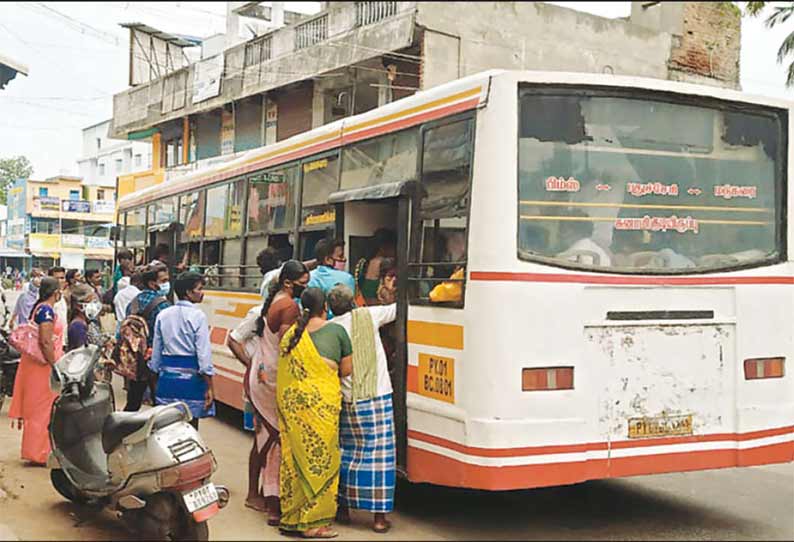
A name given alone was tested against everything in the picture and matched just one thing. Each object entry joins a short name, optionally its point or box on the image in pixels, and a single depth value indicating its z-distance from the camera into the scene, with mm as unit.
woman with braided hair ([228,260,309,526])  5996
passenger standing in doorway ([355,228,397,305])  6934
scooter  5227
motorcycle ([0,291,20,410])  10195
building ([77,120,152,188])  42594
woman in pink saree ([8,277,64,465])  7532
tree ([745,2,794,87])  15867
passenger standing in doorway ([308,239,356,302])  6316
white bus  5172
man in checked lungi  5539
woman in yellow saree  5430
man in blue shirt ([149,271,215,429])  6730
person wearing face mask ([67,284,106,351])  8820
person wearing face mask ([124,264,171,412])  7844
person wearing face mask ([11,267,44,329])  10203
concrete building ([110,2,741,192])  18359
